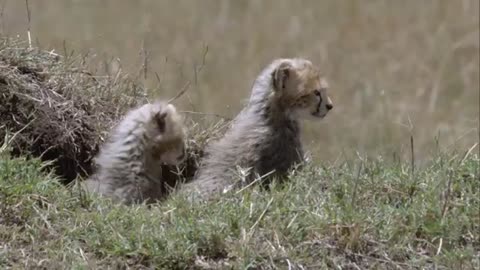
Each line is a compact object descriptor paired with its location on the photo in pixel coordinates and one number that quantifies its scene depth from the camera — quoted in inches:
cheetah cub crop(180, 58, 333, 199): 625.9
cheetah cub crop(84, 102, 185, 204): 611.8
